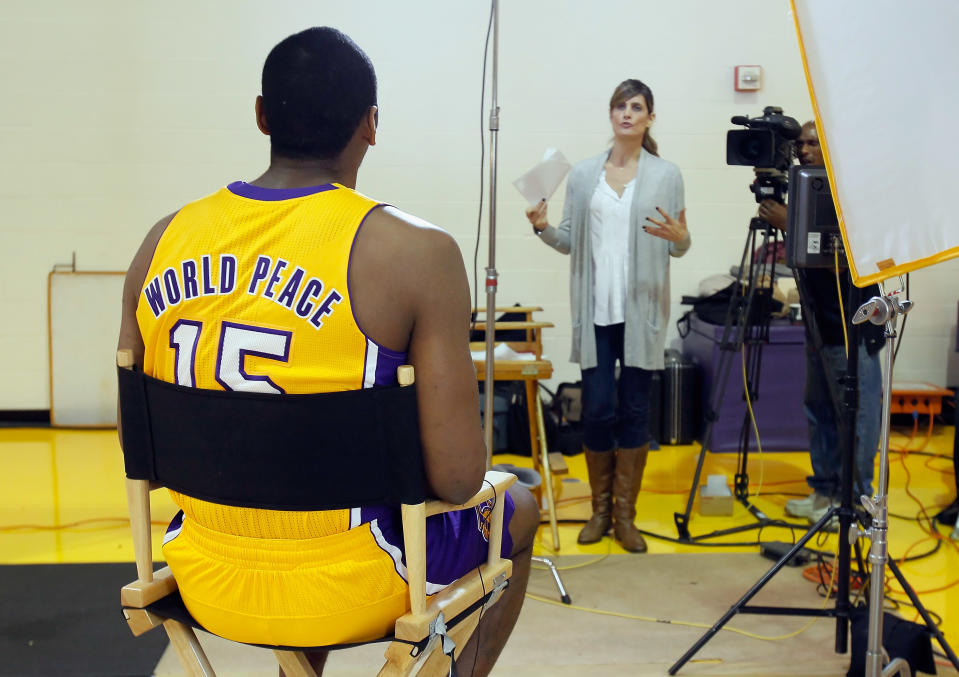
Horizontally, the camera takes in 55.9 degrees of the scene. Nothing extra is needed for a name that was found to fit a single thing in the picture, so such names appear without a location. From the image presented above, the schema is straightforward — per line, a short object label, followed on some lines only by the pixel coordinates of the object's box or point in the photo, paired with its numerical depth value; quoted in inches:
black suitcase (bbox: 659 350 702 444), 184.4
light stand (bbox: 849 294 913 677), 71.6
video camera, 111.2
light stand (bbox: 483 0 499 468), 102.7
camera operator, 124.6
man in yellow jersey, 48.3
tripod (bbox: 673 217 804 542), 128.5
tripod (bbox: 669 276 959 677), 73.3
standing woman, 124.3
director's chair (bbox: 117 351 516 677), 47.8
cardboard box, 141.0
